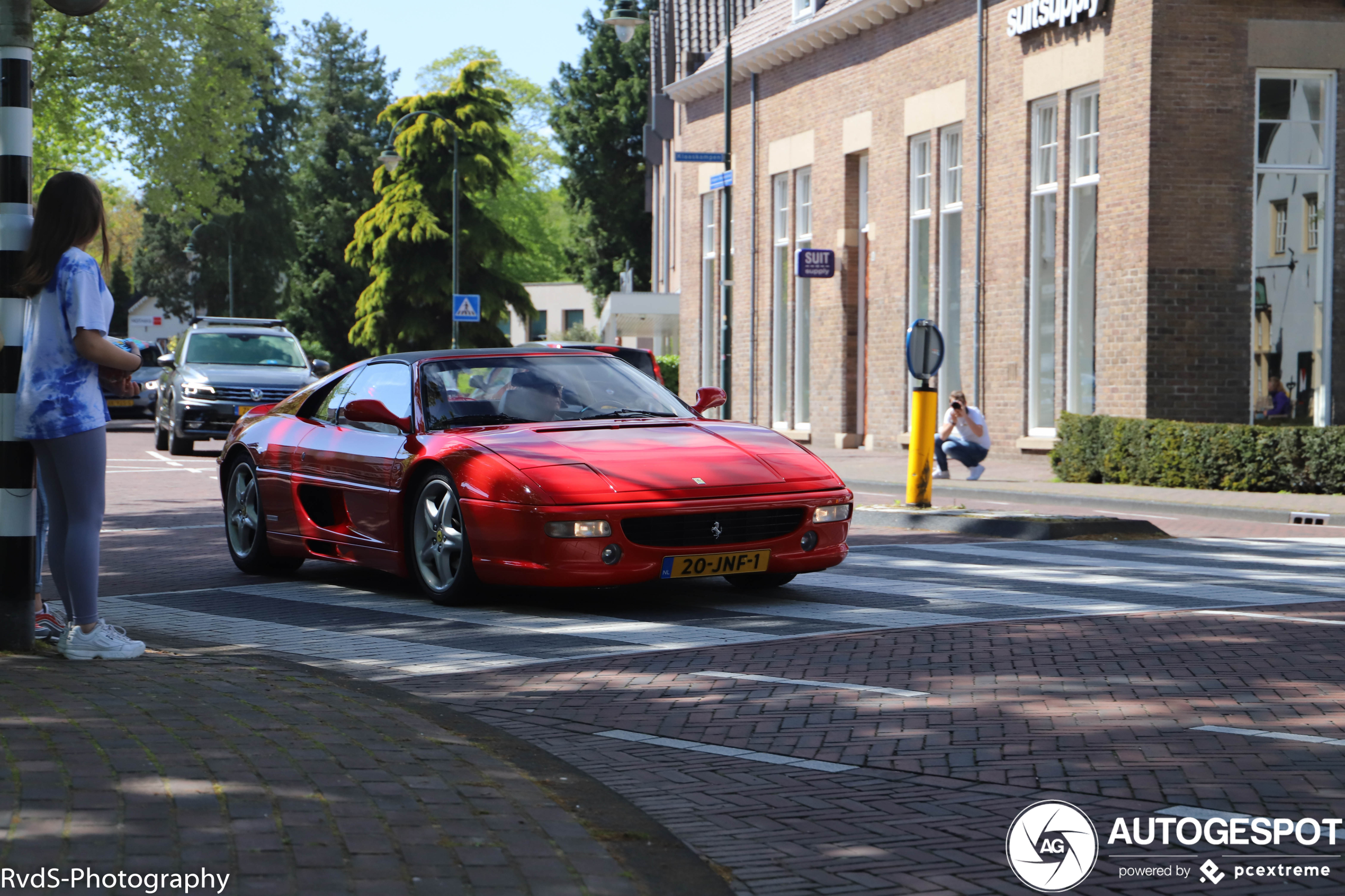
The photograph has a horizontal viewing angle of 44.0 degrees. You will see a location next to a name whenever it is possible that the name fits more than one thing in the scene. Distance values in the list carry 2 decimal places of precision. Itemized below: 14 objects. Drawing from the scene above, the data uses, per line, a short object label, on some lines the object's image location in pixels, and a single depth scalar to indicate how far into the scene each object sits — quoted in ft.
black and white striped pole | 21.57
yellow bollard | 49.57
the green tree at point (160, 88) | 105.09
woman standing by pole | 21.02
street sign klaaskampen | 92.89
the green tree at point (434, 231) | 185.47
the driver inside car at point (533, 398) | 30.81
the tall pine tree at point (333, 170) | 261.03
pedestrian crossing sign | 128.47
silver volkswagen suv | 84.74
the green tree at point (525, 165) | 284.61
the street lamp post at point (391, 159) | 143.33
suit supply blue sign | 94.89
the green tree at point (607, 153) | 231.71
